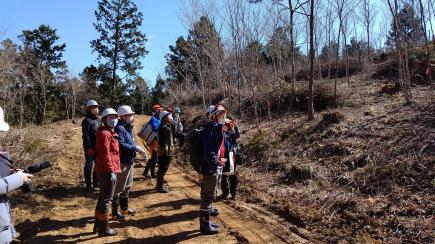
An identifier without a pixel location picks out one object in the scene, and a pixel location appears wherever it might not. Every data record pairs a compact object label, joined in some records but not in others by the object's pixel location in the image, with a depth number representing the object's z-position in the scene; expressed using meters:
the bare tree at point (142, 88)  47.28
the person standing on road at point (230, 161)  7.79
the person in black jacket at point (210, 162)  5.99
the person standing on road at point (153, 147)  9.27
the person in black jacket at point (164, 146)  8.81
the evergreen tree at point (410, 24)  14.86
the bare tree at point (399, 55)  11.41
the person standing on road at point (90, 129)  8.52
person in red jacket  5.99
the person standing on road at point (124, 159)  6.73
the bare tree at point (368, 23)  27.76
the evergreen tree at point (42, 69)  37.88
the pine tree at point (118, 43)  44.41
